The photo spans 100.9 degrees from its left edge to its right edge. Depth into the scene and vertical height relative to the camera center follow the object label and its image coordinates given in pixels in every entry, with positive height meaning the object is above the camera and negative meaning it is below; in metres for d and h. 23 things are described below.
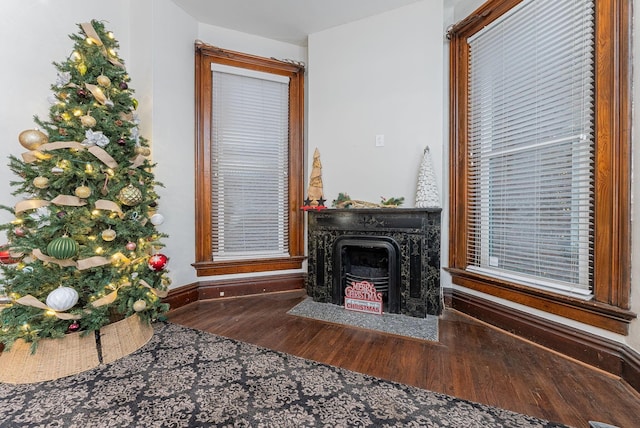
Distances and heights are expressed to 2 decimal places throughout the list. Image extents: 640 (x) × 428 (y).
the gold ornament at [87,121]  1.65 +0.56
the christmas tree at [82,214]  1.55 -0.03
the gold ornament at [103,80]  1.73 +0.85
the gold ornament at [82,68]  1.71 +0.92
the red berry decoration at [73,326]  1.60 -0.71
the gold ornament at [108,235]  1.68 -0.16
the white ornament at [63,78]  1.70 +0.84
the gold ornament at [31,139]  1.56 +0.42
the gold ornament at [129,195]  1.76 +0.10
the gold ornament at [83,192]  1.61 +0.11
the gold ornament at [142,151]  1.91 +0.43
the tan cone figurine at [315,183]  2.91 +0.29
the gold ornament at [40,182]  1.56 +0.16
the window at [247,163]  2.87 +0.54
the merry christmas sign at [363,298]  2.46 -0.84
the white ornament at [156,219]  1.93 -0.07
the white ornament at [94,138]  1.66 +0.45
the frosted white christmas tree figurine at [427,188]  2.40 +0.19
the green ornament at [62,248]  1.49 -0.22
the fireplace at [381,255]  2.36 -0.45
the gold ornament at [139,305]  1.77 -0.65
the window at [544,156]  1.54 +0.39
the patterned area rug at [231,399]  1.21 -0.97
